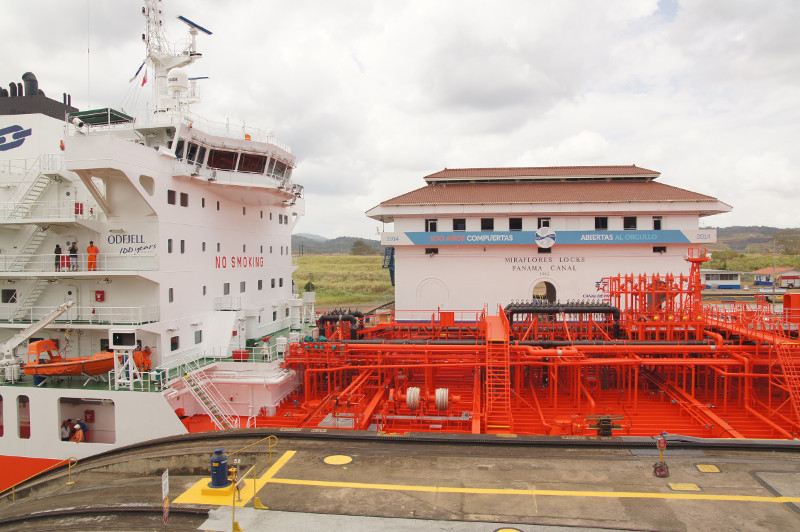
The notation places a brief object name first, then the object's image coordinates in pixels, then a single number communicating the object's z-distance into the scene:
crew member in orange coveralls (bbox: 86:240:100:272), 17.19
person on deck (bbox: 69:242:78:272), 17.37
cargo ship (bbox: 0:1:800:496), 15.66
